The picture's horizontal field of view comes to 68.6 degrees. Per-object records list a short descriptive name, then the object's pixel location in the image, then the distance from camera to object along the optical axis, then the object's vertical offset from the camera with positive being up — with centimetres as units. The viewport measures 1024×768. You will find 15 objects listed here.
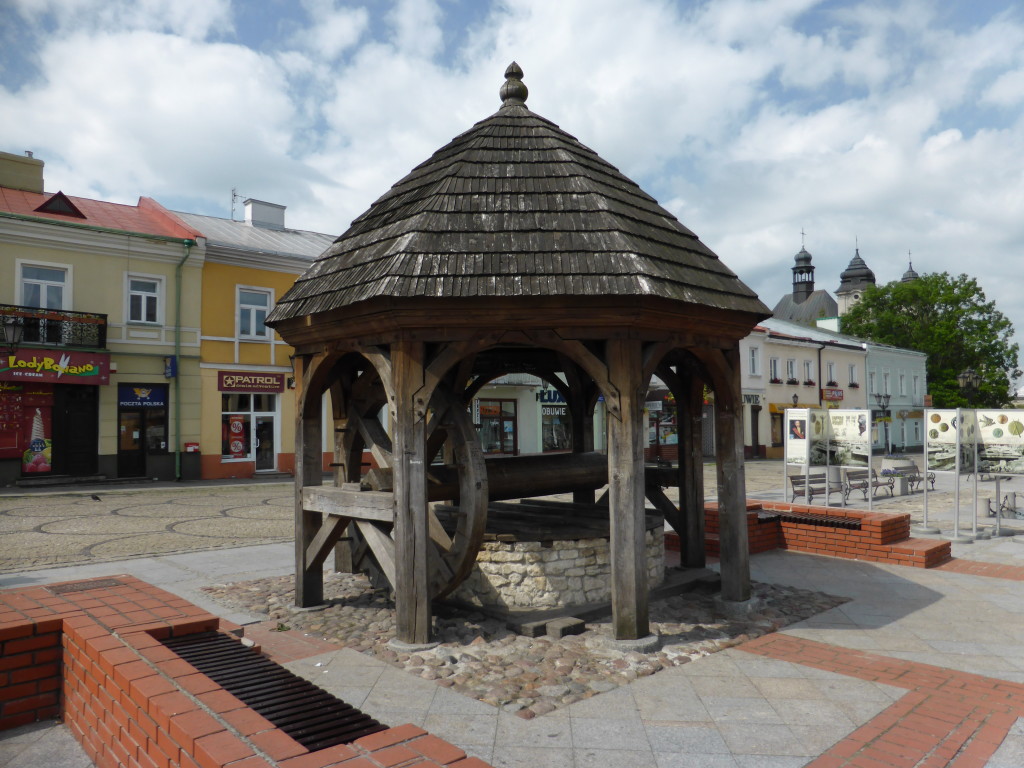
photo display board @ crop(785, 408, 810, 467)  1288 -13
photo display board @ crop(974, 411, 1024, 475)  1114 -20
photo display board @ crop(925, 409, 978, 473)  1153 -17
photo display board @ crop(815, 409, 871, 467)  1238 -16
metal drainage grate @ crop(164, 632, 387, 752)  336 -132
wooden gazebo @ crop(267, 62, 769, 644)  543 +79
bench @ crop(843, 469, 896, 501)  1559 -115
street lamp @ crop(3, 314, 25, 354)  1772 +238
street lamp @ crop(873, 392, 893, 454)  4161 +153
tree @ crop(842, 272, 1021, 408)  4878 +629
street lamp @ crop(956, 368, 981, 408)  2314 +145
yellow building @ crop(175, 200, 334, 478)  2270 +210
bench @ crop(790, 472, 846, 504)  1545 -121
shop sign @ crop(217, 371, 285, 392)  2295 +154
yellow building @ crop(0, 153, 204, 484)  1966 +256
